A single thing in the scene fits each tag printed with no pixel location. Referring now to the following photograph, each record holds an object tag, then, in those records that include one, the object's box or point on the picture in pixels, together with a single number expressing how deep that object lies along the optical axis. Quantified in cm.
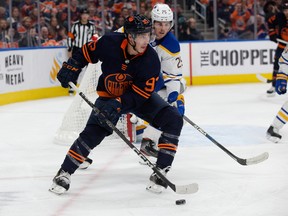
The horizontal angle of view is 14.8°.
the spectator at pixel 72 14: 1613
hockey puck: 569
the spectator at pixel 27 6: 1531
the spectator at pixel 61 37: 1587
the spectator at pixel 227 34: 1702
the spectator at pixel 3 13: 1465
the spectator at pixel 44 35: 1545
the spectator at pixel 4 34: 1438
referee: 1487
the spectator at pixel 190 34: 1677
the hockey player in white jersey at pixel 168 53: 730
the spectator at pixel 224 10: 1704
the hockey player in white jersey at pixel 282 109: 868
